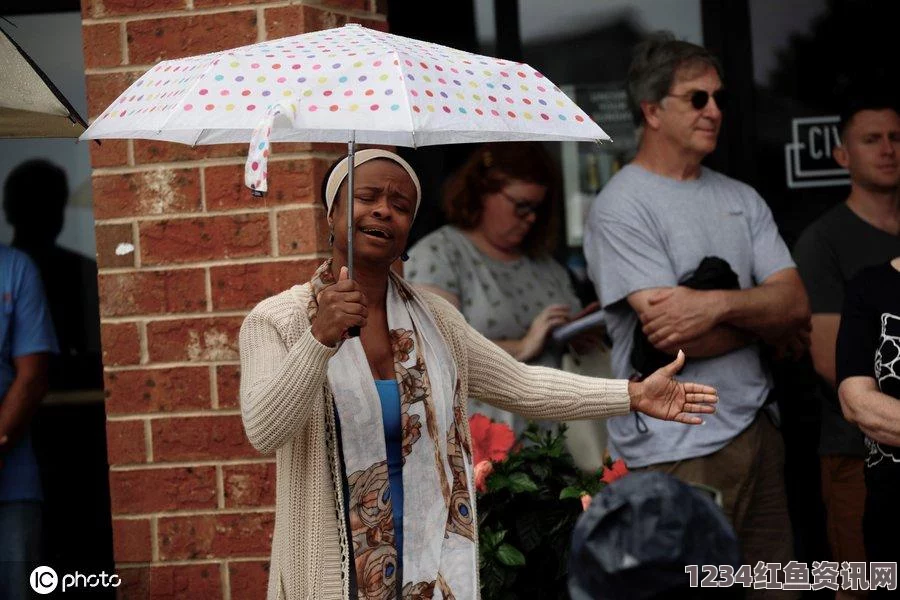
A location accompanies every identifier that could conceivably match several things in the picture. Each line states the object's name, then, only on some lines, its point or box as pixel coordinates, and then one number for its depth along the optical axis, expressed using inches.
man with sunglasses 376.8
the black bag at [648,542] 139.1
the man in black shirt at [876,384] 325.1
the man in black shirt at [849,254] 426.9
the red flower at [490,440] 355.3
